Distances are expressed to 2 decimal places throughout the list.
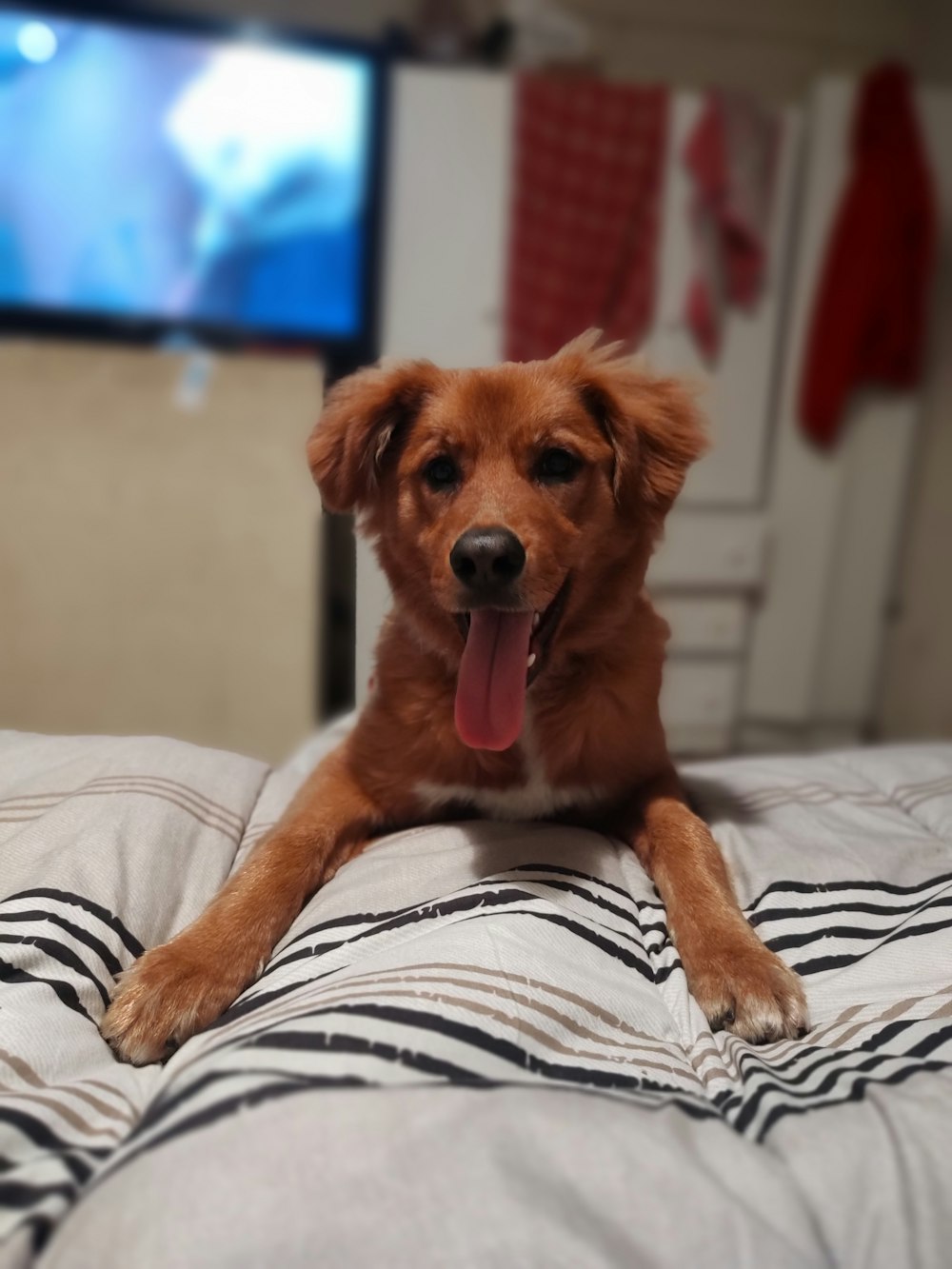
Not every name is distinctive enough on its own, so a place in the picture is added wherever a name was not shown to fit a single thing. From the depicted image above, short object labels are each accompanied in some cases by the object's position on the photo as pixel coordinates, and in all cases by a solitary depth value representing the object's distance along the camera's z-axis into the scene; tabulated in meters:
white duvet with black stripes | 0.45
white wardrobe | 2.36
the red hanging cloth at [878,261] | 2.44
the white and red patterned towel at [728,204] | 2.38
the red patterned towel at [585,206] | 2.32
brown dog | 0.84
